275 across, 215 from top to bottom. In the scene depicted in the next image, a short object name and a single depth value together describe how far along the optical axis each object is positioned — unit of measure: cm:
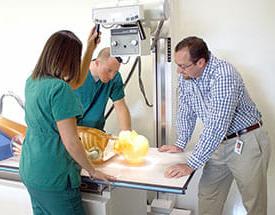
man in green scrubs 211
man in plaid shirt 160
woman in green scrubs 136
